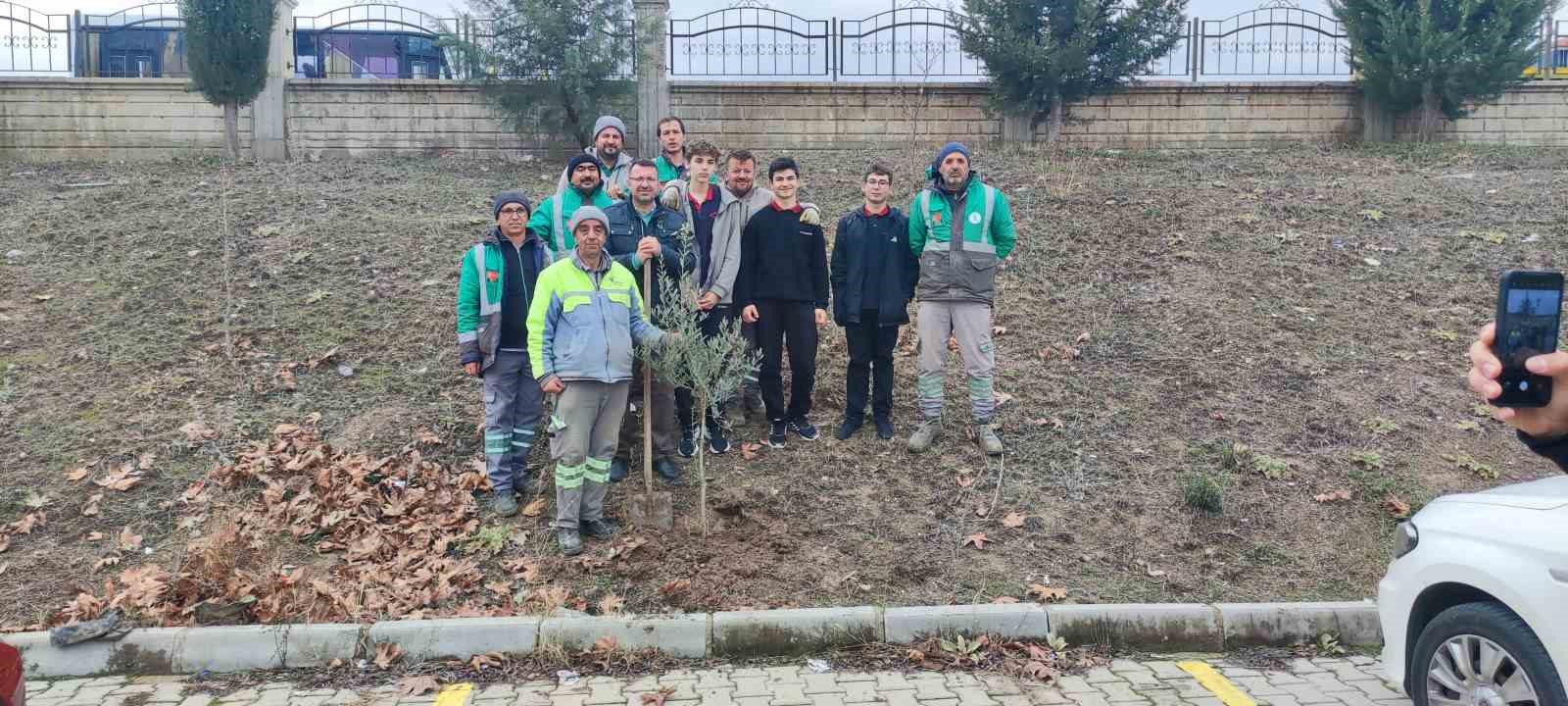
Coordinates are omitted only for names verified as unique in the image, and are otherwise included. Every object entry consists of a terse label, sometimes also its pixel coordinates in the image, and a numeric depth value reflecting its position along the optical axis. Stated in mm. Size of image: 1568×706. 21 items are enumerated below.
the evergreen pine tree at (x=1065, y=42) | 13984
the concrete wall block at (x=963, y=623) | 4871
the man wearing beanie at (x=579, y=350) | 5520
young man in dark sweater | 6660
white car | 3156
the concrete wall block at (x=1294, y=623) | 4992
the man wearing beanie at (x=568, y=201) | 6312
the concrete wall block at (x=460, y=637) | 4742
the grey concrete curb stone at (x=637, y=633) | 4750
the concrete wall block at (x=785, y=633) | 4812
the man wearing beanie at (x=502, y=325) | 6090
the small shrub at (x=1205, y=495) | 6066
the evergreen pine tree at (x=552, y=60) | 13266
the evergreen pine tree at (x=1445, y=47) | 14312
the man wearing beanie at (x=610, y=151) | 6734
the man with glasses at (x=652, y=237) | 6160
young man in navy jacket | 6766
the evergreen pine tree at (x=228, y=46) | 13695
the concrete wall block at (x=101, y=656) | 4633
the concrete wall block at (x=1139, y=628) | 4934
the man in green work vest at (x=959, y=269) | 6648
